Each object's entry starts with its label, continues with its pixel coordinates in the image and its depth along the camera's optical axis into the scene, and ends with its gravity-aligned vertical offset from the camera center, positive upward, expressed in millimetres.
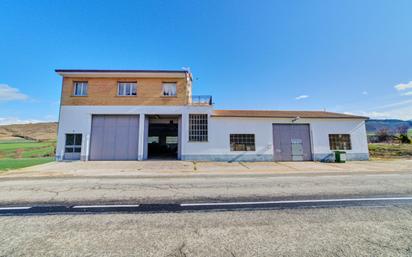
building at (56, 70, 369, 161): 14773 +1742
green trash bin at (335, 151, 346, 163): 14266 -1088
